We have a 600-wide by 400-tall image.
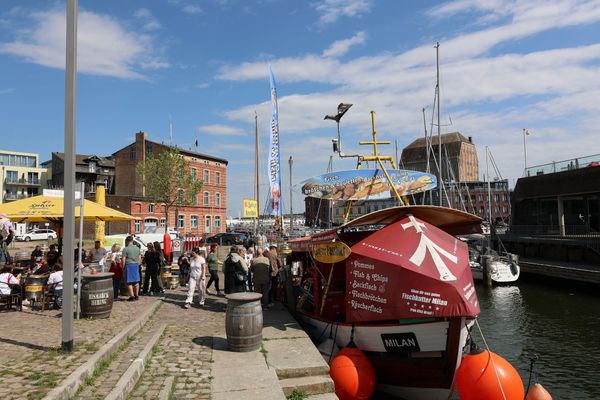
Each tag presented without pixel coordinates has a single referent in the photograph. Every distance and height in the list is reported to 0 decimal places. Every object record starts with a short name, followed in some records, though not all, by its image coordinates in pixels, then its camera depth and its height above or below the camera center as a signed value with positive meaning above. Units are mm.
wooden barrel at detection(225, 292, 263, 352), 7969 -1737
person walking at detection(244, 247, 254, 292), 18188 -1069
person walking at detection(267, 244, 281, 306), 14129 -1270
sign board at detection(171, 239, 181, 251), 21703 -674
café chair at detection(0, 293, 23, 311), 10609 -1617
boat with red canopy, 7620 -1330
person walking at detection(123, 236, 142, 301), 12469 -874
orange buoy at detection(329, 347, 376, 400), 7984 -2808
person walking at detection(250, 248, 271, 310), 12406 -1281
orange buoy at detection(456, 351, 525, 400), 7043 -2611
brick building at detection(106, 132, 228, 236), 51344 +5417
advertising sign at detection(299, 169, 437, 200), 11805 +1196
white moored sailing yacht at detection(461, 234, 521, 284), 24531 -2535
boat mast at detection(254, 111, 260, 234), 39694 +5111
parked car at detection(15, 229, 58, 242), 46728 +45
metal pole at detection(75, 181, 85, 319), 9306 -911
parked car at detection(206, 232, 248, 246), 41094 -755
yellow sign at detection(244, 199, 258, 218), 40219 +2071
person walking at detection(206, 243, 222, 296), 14991 -1290
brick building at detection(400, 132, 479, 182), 111938 +18803
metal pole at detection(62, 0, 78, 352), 7148 +1502
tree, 40406 +4914
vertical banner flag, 20223 +3199
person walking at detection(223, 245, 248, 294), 12273 -1231
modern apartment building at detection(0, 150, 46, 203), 72500 +10543
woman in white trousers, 12523 -1226
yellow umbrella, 12969 +799
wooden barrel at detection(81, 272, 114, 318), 9578 -1397
